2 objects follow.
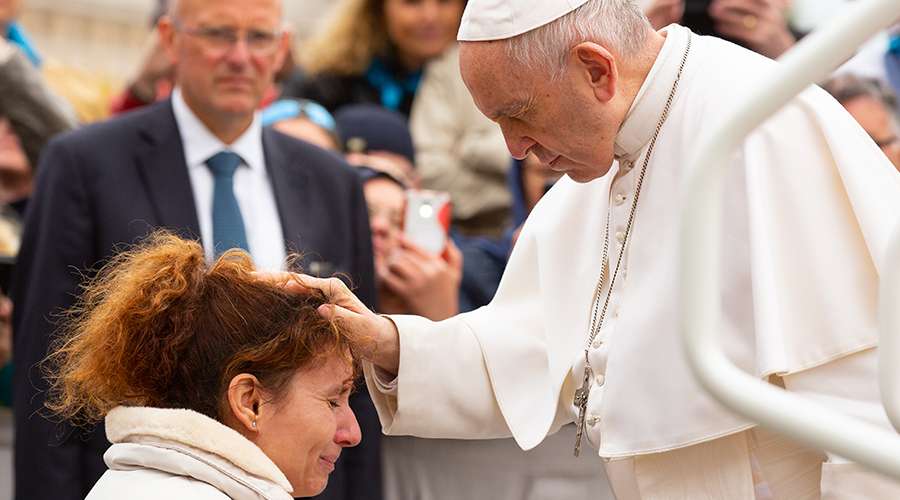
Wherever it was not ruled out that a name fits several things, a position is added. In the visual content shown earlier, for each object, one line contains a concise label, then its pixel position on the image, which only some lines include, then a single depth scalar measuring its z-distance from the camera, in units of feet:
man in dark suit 30.68
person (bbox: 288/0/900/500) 21.17
